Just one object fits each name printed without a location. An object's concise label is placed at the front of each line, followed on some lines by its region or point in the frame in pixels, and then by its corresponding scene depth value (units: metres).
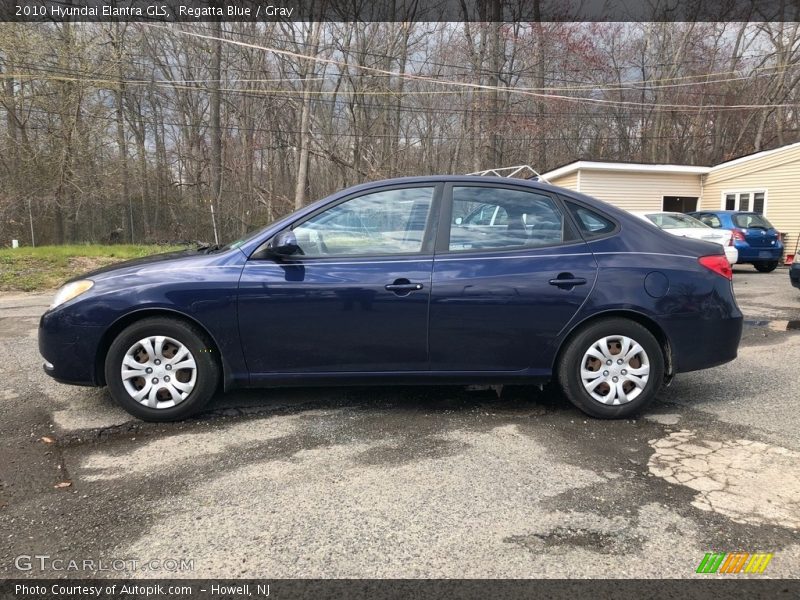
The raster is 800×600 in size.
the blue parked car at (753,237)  13.38
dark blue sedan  3.59
